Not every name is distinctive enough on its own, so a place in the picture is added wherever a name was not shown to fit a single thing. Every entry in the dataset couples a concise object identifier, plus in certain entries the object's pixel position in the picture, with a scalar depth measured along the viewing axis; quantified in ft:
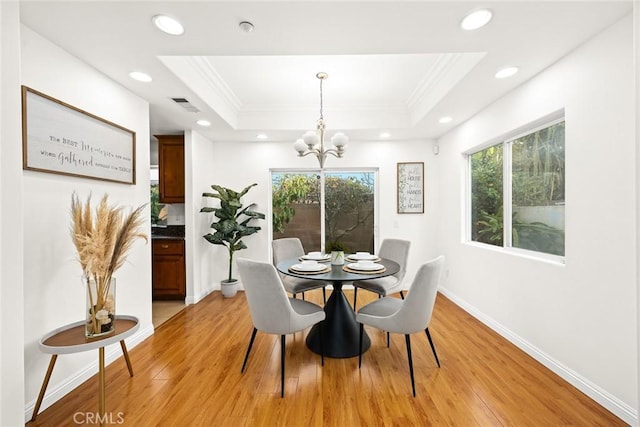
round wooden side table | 5.12
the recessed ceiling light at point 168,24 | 5.29
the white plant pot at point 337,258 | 8.52
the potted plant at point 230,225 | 12.91
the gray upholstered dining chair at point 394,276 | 9.29
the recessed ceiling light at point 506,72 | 7.32
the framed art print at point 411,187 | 14.49
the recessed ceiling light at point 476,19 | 5.19
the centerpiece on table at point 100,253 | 5.49
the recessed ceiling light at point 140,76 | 7.41
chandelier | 8.70
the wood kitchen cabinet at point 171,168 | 13.15
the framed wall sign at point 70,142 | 5.71
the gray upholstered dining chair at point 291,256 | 9.52
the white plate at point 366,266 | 7.71
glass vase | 5.65
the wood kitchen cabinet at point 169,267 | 12.71
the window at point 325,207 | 14.94
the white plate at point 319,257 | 9.27
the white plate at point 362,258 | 9.21
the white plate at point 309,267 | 7.66
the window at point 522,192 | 7.57
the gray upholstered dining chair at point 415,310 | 6.27
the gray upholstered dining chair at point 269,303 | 6.30
